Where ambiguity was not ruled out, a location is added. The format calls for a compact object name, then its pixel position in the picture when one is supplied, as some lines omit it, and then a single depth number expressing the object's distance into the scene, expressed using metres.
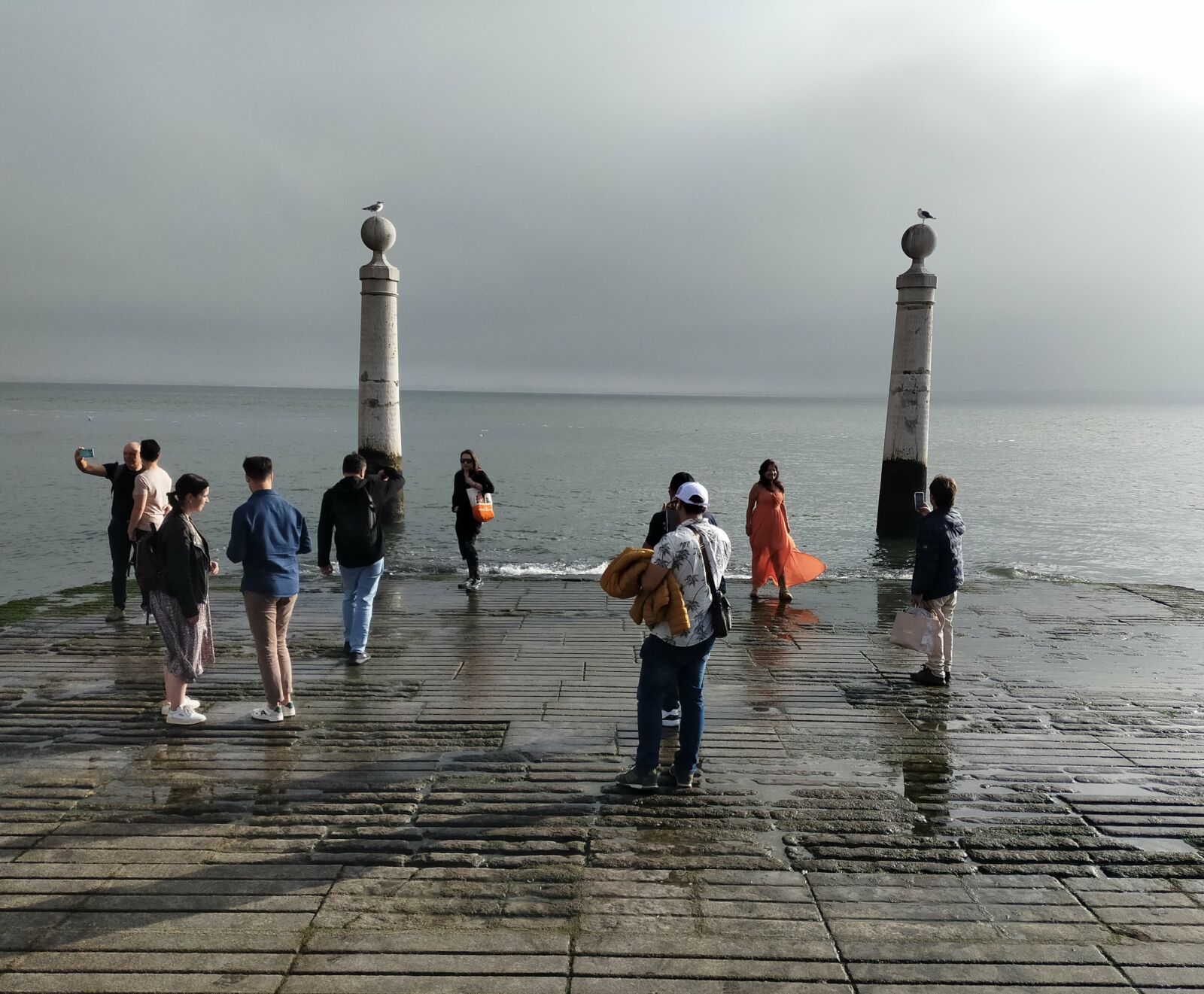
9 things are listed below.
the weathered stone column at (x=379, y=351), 19.77
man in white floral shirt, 5.59
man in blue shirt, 6.70
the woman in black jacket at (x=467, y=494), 11.91
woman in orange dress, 12.03
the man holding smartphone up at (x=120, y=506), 9.92
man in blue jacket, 7.97
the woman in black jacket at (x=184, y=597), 6.66
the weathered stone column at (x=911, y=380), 19.44
